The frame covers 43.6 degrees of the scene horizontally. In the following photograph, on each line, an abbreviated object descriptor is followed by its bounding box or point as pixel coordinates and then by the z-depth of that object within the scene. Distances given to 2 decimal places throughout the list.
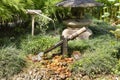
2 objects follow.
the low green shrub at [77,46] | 3.03
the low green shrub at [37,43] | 3.06
